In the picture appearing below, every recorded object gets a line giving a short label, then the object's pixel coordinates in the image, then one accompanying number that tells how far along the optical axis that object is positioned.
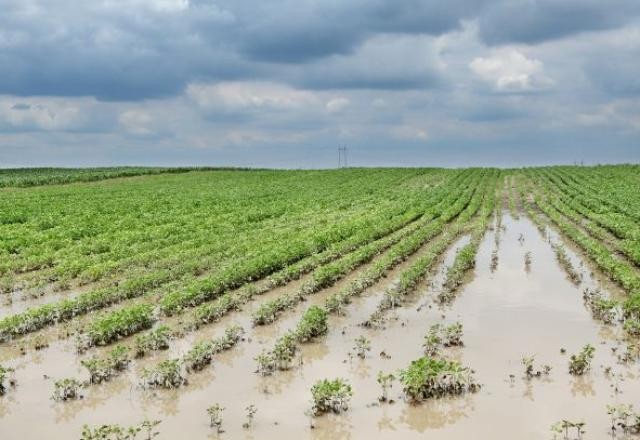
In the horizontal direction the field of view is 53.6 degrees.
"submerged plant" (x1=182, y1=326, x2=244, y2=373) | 10.77
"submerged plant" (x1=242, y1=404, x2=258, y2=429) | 8.60
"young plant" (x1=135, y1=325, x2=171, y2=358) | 11.53
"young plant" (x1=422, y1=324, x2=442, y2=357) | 11.33
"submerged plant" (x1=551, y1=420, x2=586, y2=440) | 8.05
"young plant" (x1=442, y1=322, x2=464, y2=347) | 11.84
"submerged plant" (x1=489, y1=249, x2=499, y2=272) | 19.39
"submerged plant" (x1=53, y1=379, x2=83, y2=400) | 9.60
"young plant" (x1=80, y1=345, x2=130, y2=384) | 10.20
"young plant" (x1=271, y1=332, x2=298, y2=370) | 10.80
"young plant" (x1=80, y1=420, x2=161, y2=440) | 8.02
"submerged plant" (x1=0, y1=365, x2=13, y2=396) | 9.92
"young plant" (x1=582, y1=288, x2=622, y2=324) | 13.45
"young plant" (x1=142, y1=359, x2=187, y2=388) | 9.94
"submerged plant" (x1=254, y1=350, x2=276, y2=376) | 10.53
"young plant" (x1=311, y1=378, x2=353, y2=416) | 8.92
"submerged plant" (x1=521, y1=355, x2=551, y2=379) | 10.15
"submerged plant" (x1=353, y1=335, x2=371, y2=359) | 11.32
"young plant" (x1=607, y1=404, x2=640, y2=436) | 8.26
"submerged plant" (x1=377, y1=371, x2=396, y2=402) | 9.33
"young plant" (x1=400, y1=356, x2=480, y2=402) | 9.32
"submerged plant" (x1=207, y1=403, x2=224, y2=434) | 8.55
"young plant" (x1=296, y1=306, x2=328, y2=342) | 12.19
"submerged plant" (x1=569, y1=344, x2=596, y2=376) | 10.28
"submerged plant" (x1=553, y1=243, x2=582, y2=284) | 17.70
